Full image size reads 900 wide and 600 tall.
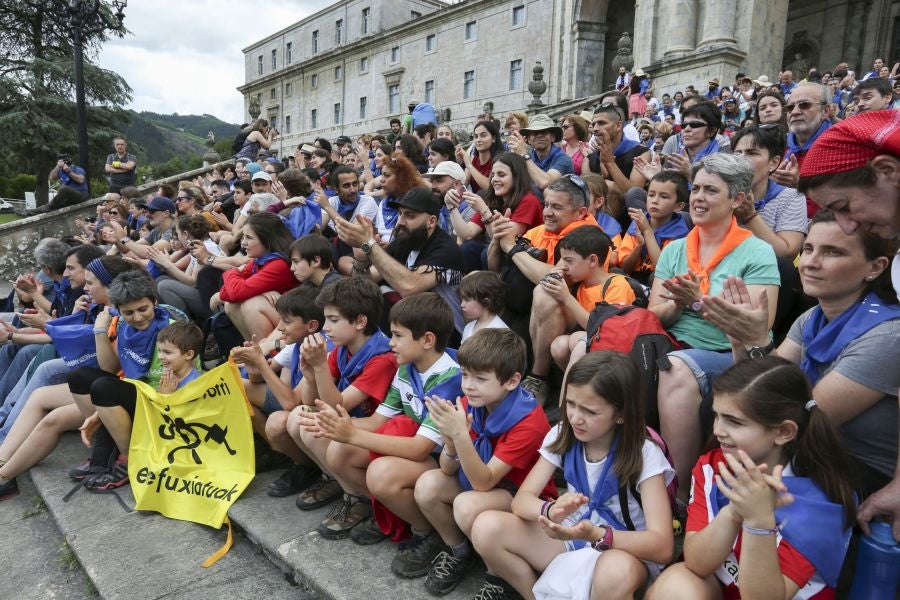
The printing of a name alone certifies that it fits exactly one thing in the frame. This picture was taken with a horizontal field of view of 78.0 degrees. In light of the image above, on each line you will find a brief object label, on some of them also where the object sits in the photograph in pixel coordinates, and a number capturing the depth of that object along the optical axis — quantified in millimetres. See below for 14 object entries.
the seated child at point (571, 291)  3367
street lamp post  10766
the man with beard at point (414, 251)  4141
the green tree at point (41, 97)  26203
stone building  18250
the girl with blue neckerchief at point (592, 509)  1961
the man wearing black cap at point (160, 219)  7621
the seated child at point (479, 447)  2406
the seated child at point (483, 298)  3594
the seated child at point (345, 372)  3133
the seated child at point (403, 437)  2738
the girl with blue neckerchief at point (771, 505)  1614
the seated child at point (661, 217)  3951
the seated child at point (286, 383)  3592
